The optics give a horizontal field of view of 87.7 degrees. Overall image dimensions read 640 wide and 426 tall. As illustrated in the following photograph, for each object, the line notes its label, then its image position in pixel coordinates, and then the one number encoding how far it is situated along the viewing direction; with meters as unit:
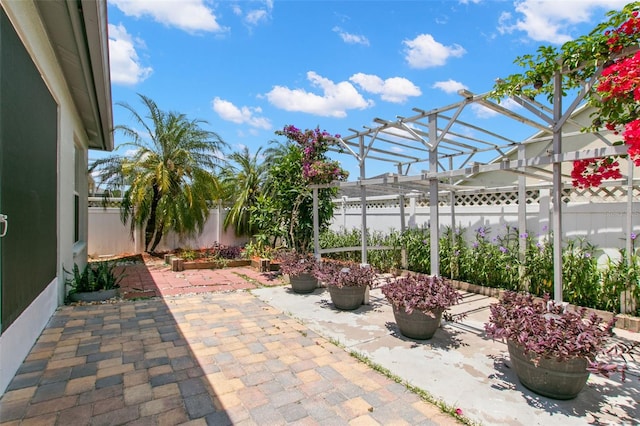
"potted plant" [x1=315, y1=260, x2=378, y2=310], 4.59
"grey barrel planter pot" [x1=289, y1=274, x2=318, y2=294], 5.65
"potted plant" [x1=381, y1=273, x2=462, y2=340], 3.45
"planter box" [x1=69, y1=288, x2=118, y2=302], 4.98
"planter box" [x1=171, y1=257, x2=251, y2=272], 7.71
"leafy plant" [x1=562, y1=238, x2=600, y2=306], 4.50
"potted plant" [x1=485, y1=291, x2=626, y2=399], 2.36
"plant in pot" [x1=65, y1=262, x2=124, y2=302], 5.00
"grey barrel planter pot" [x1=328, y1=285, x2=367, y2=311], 4.62
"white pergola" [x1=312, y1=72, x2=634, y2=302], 3.06
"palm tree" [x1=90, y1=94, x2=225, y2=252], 9.25
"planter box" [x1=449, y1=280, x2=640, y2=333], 3.96
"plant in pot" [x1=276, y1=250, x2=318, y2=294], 5.61
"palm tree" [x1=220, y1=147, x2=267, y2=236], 10.10
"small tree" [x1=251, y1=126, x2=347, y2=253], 7.43
